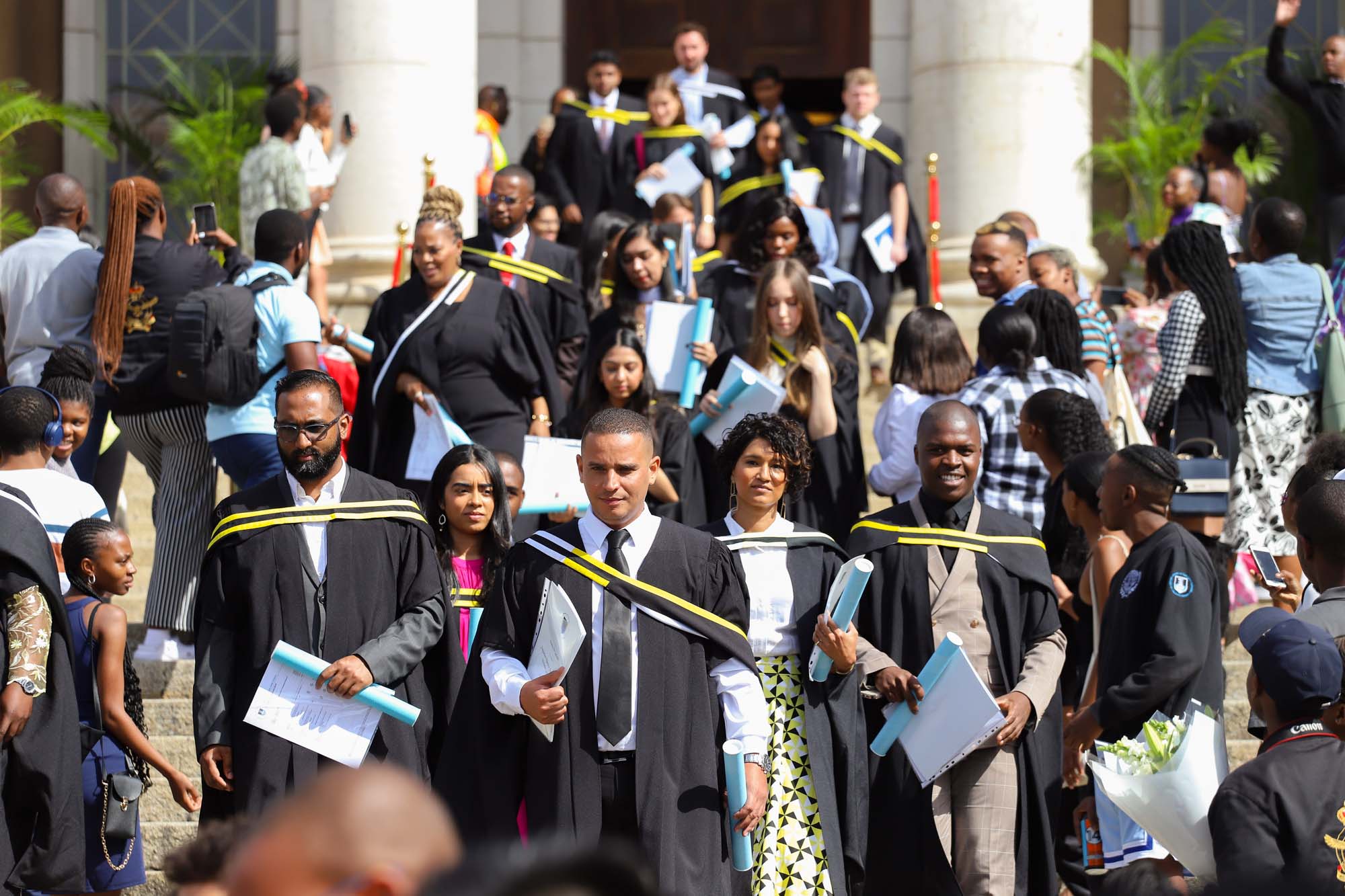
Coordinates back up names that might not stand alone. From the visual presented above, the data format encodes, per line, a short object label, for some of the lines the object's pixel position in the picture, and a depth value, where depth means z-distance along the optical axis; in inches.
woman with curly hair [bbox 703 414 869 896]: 487.8
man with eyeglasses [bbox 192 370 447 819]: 482.6
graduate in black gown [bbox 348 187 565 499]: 683.4
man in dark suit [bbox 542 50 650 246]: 1040.2
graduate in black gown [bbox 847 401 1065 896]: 502.0
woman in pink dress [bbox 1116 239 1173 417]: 818.8
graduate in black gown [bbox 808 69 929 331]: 1018.1
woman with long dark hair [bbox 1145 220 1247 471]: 700.7
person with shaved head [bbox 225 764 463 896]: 150.2
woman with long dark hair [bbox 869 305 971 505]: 648.4
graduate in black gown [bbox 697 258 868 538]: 675.4
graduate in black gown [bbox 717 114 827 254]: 985.5
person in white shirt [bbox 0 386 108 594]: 538.9
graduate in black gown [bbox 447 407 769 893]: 448.4
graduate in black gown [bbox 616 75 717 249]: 994.1
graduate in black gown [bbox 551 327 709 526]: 664.4
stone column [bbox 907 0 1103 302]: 1027.3
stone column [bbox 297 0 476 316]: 1014.4
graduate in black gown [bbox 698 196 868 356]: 738.8
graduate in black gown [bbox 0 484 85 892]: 481.7
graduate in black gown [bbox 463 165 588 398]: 749.3
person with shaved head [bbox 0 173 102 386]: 694.5
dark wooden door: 1413.6
